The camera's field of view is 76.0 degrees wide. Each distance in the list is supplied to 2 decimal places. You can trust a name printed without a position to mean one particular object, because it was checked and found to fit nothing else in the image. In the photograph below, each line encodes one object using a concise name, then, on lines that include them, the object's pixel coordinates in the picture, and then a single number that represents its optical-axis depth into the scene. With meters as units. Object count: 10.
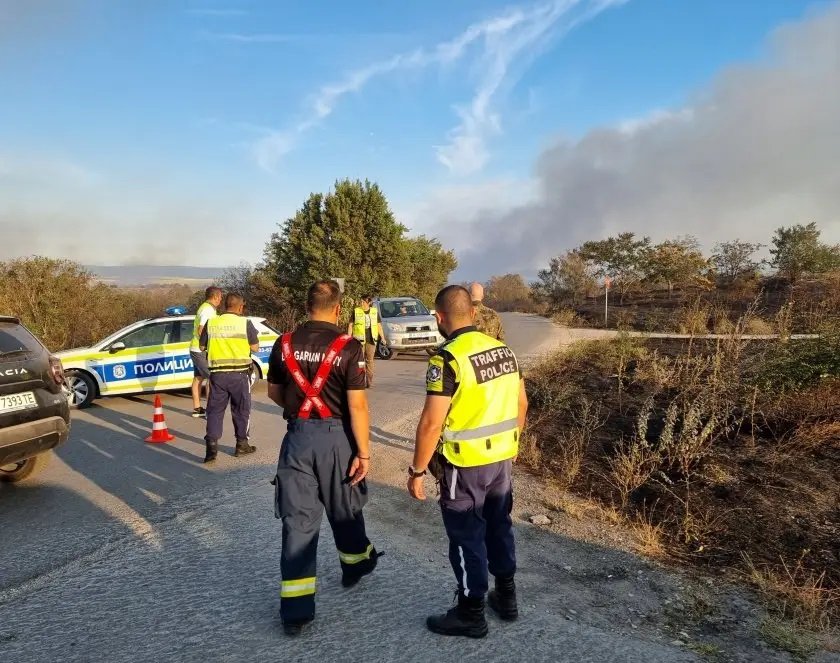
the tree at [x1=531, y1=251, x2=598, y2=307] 36.18
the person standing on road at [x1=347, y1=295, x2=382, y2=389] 10.64
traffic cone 6.80
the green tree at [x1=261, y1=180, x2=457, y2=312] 23.53
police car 9.14
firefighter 2.90
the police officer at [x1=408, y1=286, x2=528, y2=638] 2.76
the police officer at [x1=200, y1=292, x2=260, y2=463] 5.88
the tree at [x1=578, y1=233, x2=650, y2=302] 32.34
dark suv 4.55
